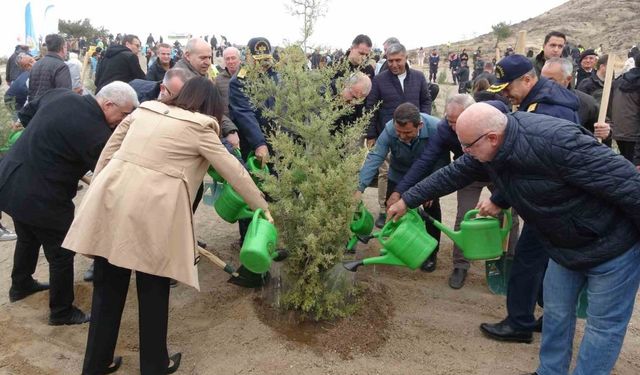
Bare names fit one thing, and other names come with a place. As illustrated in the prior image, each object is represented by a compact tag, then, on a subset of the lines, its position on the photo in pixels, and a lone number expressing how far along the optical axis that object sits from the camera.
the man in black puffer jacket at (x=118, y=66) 5.56
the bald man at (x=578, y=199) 2.17
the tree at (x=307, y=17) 3.28
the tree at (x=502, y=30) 43.41
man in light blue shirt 3.71
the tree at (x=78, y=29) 44.47
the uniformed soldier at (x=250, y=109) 4.09
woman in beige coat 2.50
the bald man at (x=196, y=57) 4.37
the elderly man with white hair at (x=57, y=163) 3.02
